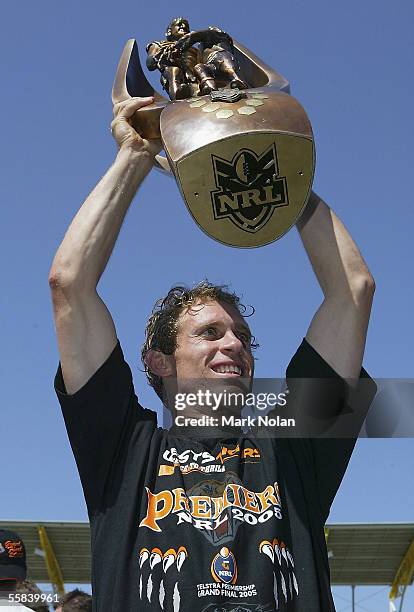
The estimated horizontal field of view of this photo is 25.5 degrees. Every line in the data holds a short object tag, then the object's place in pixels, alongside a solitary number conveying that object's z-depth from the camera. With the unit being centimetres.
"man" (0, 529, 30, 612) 351
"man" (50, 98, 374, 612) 213
